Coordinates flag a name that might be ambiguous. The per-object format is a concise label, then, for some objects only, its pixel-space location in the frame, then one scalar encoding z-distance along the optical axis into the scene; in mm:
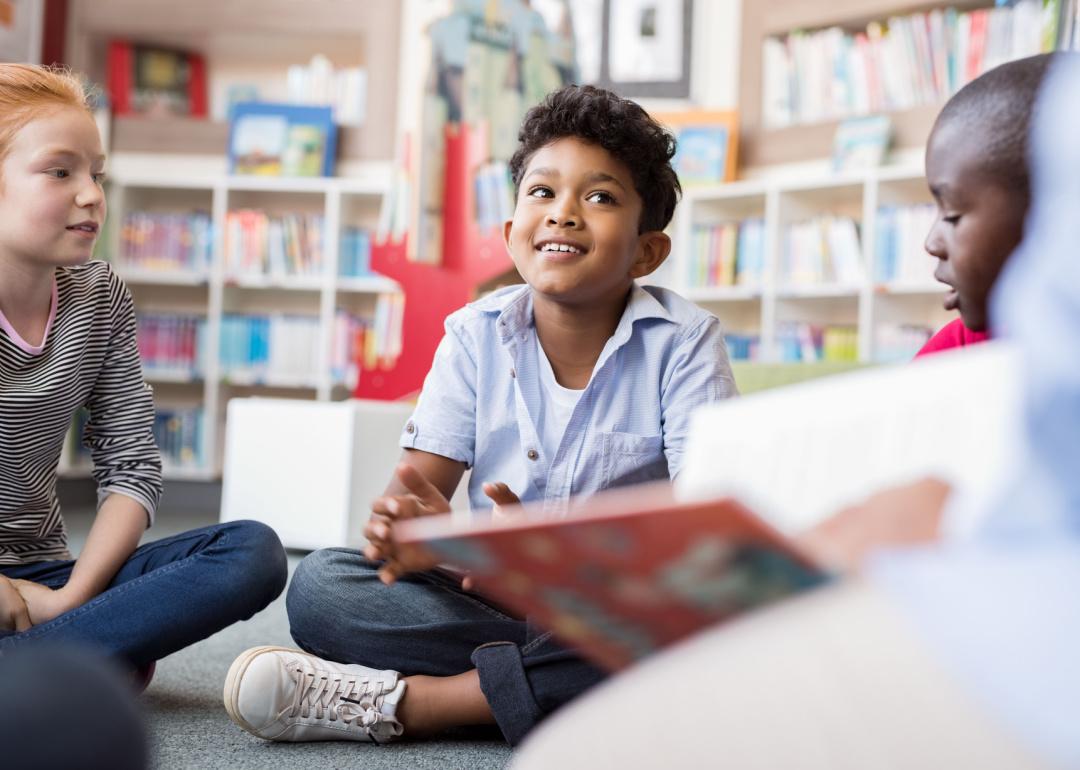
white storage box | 2863
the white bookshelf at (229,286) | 4512
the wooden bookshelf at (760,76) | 3873
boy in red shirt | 801
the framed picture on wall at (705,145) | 4227
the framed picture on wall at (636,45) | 4449
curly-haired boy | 1201
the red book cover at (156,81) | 4777
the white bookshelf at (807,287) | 3828
